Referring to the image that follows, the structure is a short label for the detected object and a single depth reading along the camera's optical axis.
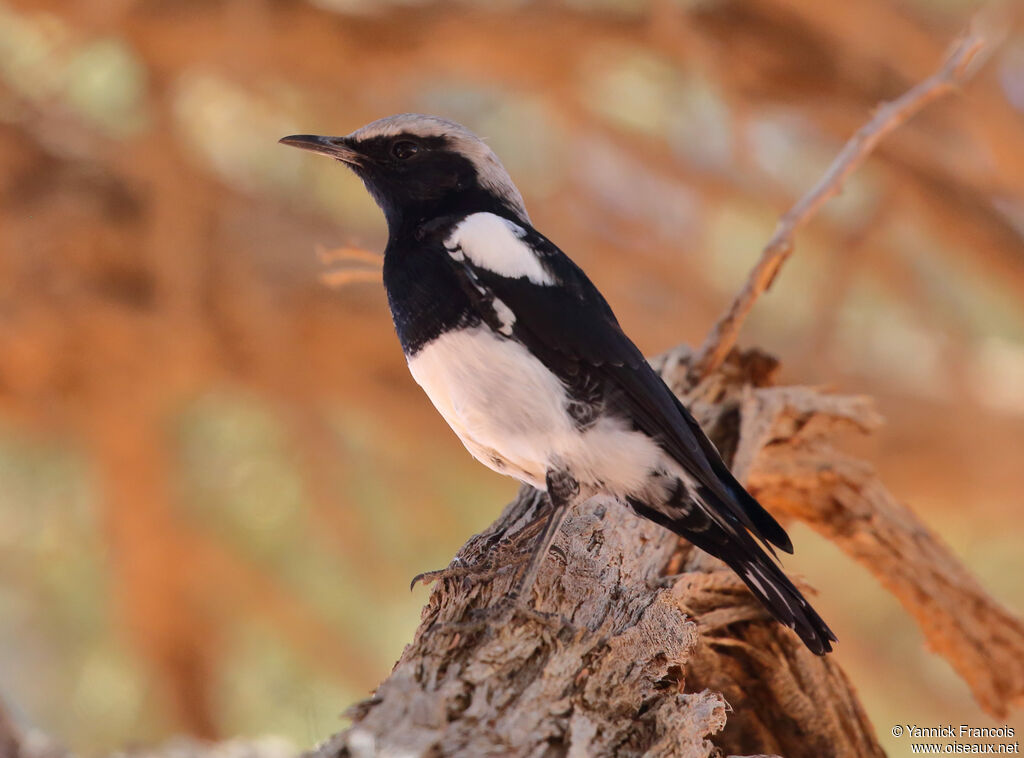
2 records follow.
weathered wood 4.38
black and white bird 5.72
